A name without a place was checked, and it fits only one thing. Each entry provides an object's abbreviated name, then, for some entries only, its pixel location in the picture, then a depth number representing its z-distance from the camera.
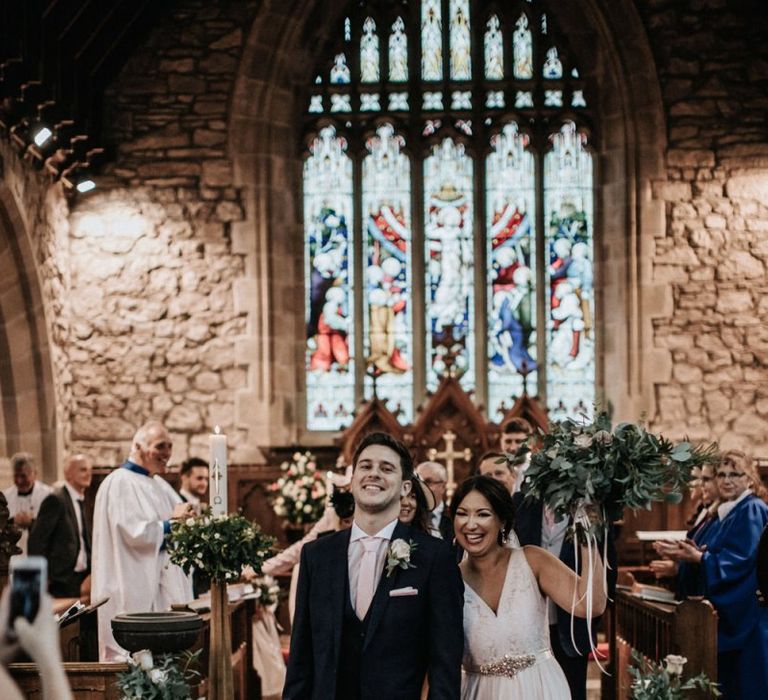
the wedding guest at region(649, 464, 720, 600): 6.09
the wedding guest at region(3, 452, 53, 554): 8.55
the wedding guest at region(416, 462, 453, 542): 6.01
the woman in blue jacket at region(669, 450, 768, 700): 5.91
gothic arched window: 11.81
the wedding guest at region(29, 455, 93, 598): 7.91
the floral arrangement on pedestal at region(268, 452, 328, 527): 10.19
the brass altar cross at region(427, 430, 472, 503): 10.66
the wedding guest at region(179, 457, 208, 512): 7.66
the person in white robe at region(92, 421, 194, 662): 6.45
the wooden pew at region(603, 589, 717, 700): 5.20
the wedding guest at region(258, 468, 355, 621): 6.75
